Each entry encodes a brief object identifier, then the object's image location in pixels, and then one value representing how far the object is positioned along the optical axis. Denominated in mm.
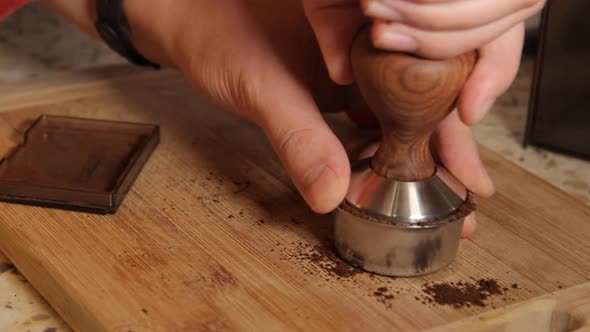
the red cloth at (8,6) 684
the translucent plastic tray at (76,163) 602
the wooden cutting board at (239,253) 535
